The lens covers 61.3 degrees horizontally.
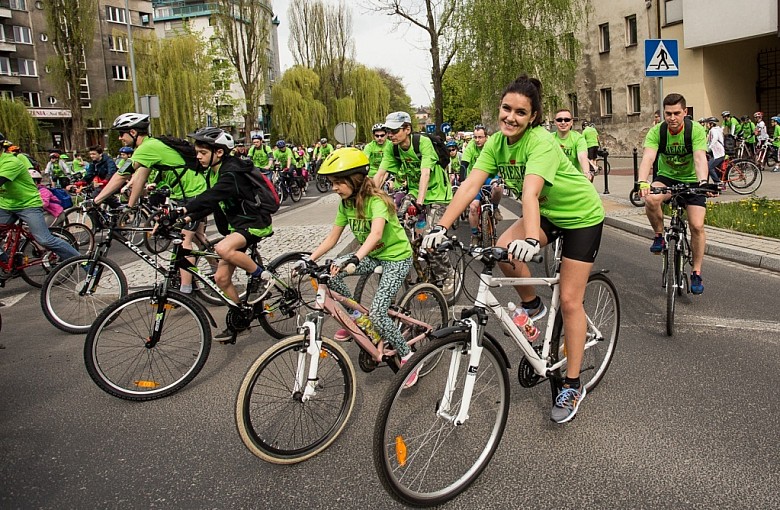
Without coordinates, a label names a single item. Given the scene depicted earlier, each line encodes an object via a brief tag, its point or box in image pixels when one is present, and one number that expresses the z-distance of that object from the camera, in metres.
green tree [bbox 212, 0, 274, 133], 41.94
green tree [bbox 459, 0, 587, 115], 25.28
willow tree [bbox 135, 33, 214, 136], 38.19
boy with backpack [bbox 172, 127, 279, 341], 5.30
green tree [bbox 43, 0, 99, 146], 34.22
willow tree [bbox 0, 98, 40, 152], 40.72
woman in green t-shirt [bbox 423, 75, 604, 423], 3.44
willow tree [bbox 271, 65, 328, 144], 49.50
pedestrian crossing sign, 10.83
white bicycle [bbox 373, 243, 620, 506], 2.83
